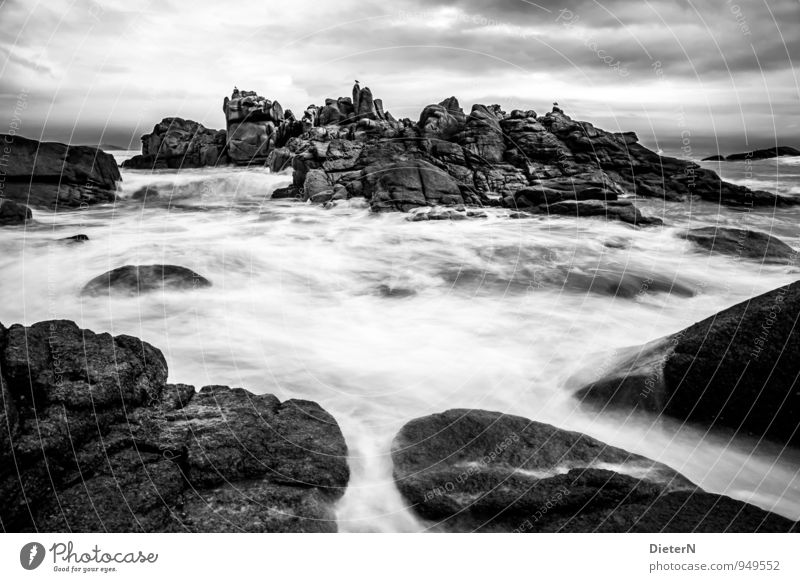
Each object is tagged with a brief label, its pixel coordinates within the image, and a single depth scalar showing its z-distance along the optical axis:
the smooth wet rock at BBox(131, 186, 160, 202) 16.95
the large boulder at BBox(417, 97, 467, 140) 19.89
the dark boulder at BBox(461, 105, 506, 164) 18.78
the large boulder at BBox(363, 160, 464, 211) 14.84
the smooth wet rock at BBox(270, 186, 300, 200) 18.34
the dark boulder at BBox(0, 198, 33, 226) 8.99
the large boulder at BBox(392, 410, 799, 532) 3.33
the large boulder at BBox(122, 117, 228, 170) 30.98
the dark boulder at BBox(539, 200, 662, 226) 13.64
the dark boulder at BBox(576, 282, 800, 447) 4.00
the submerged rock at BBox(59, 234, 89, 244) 9.01
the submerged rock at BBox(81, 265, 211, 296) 7.05
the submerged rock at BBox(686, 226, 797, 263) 9.98
